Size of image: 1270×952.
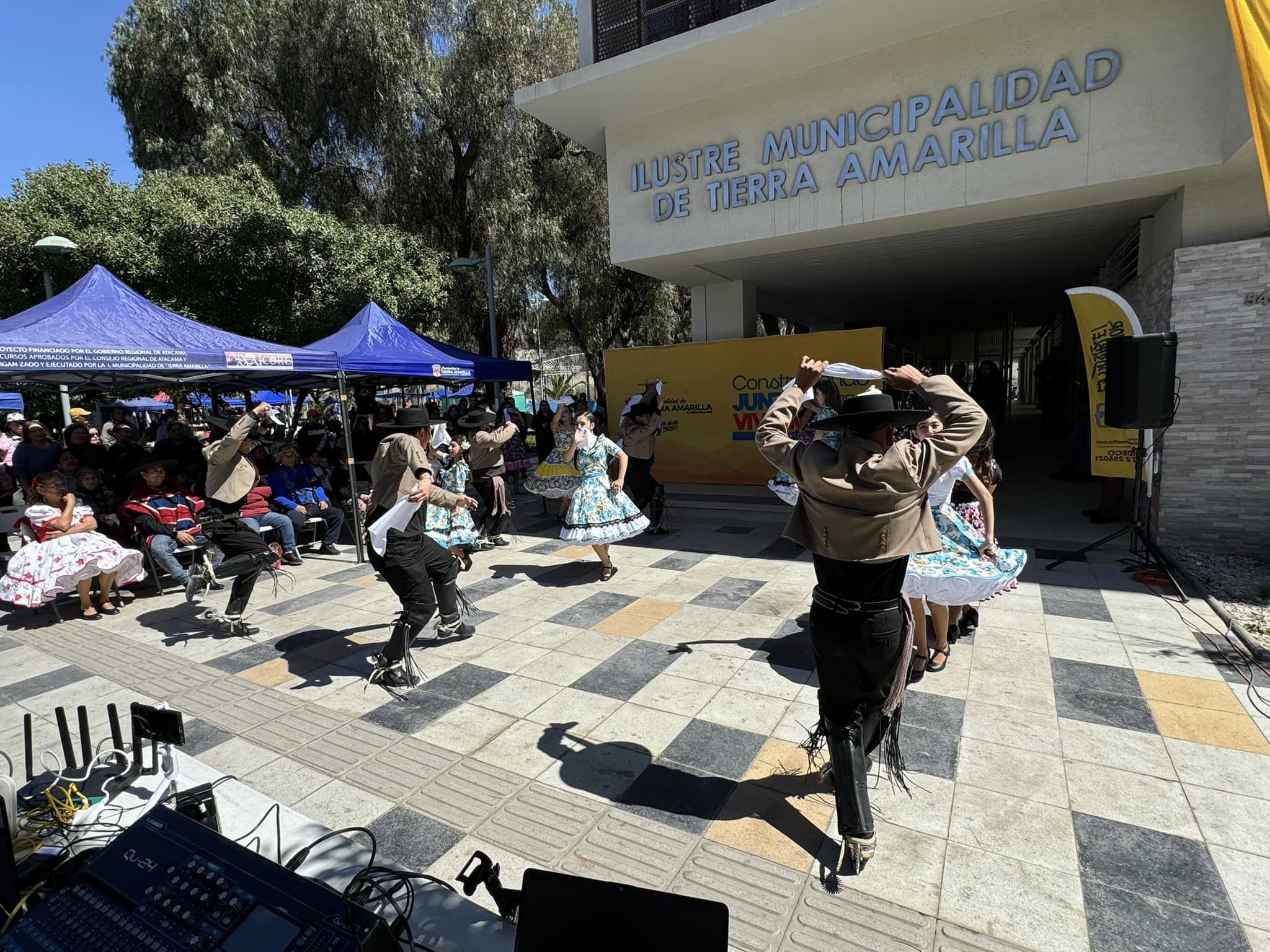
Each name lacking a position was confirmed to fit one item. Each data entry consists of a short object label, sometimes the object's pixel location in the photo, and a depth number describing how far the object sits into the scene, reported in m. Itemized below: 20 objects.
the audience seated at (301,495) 8.59
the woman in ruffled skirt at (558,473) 8.19
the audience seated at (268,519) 7.87
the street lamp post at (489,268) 13.71
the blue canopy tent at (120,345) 6.36
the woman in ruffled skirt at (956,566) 3.92
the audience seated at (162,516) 6.73
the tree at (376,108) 15.51
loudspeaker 5.75
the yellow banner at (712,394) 11.62
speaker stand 6.39
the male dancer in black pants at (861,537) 2.61
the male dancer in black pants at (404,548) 4.60
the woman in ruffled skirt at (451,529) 6.05
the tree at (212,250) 12.88
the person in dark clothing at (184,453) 8.61
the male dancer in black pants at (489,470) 8.52
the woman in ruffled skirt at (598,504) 6.73
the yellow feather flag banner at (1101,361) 7.02
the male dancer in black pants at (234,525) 5.73
